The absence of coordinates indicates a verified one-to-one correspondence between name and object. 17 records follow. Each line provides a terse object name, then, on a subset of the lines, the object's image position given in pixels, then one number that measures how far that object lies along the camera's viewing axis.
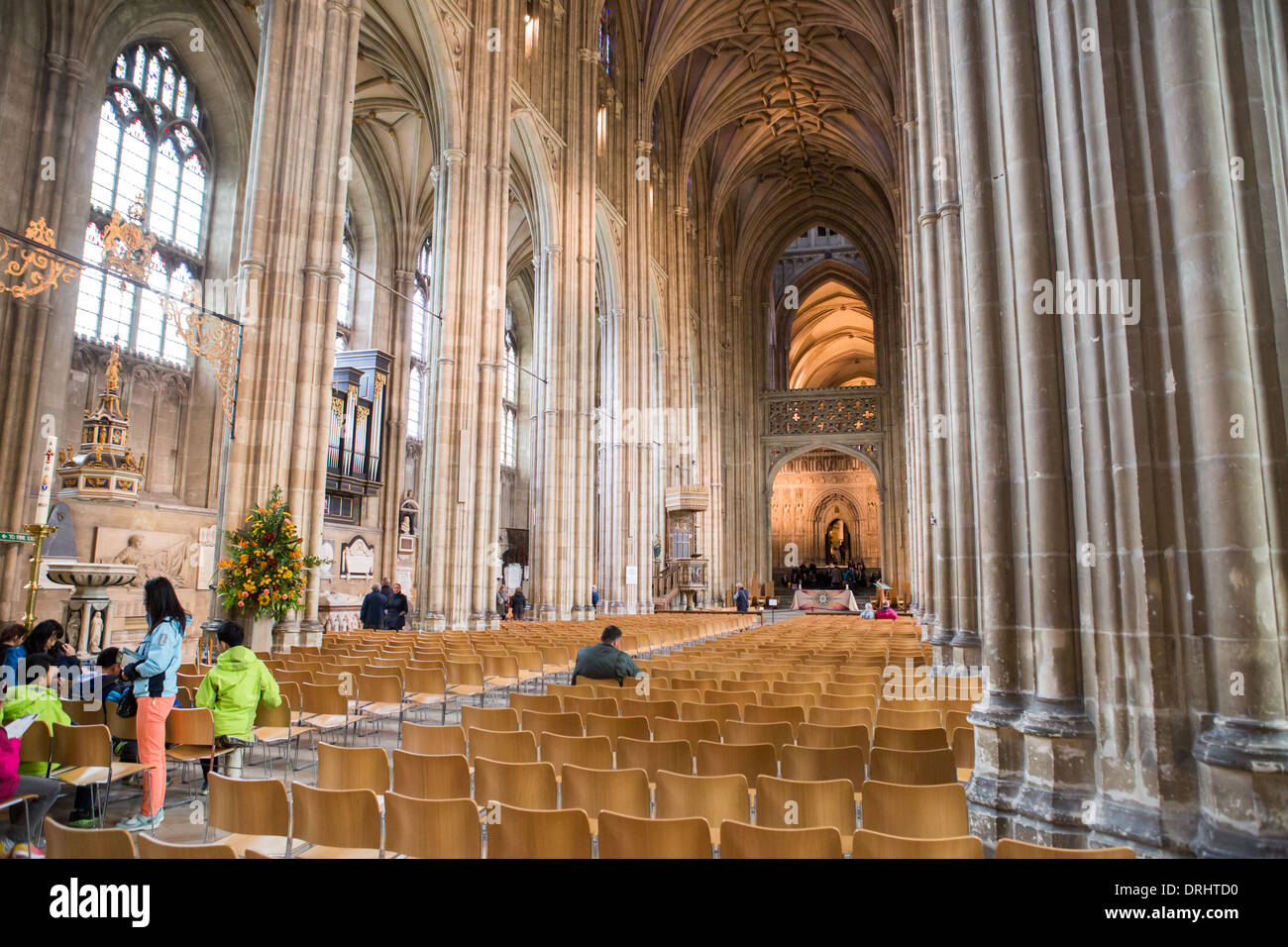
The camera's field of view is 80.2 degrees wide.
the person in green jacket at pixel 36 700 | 3.95
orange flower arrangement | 9.78
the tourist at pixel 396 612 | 13.40
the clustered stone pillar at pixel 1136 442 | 3.20
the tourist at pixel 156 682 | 3.96
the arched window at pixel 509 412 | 30.52
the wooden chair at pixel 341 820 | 2.86
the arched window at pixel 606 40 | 23.89
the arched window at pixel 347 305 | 22.98
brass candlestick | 7.59
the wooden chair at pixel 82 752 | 3.86
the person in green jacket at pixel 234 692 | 4.42
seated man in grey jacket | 6.37
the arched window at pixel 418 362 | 25.12
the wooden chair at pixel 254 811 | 2.94
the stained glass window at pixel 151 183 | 15.29
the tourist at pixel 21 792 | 3.21
